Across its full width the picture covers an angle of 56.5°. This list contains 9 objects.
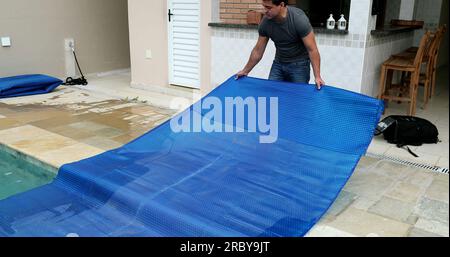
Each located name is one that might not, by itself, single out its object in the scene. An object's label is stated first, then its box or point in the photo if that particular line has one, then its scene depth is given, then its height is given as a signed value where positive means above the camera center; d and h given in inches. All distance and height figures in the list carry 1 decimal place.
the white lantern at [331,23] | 180.3 -4.5
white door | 235.5 -17.9
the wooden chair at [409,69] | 181.3 -23.5
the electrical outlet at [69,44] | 287.0 -23.4
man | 128.9 -10.1
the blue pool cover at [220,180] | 101.9 -46.5
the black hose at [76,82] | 278.1 -47.0
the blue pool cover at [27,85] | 238.8 -43.5
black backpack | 158.9 -43.5
